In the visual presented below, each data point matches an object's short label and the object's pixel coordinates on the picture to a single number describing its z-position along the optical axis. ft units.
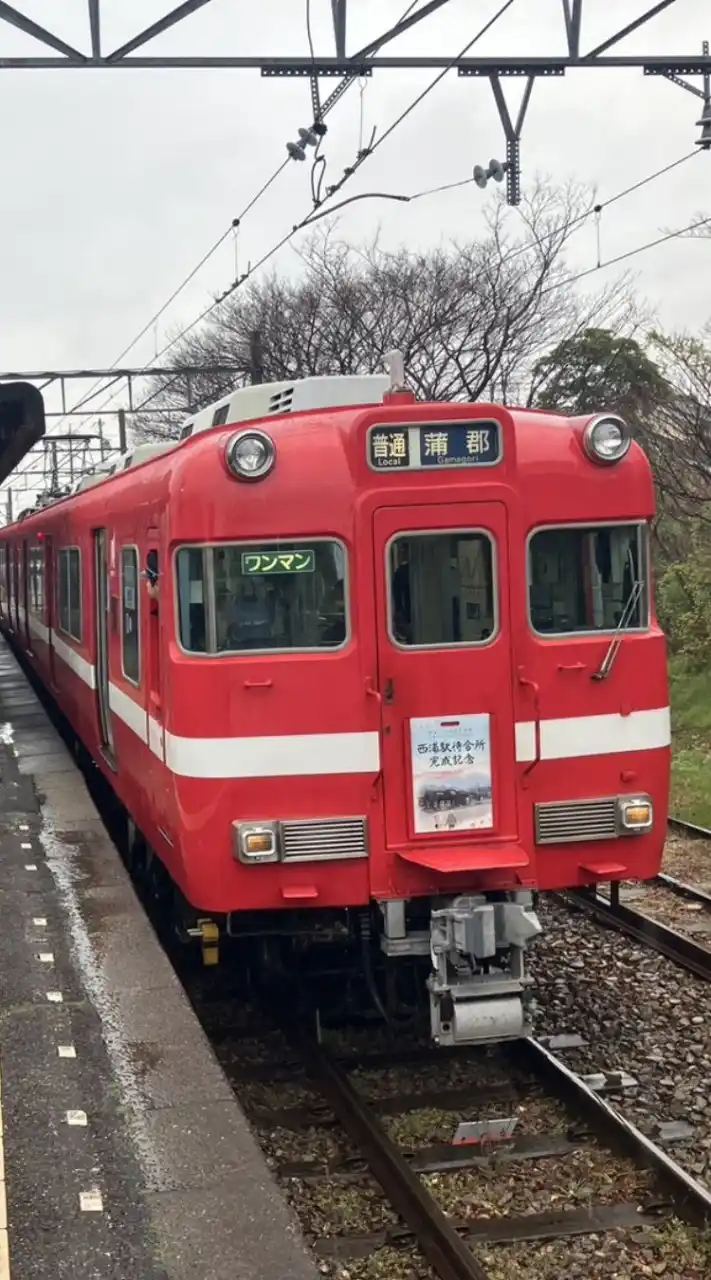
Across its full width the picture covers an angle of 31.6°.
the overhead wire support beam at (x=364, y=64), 26.27
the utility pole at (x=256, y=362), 70.49
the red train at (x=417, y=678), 18.93
